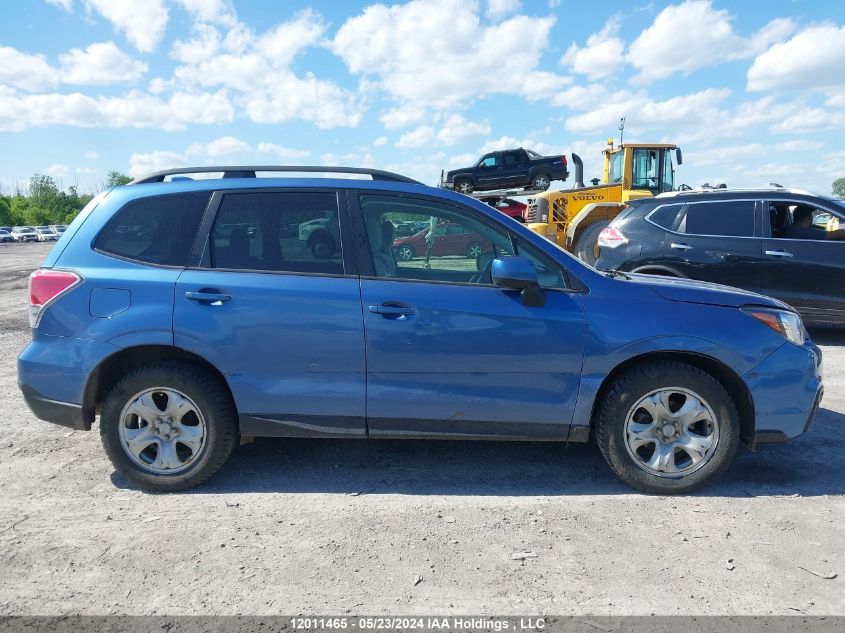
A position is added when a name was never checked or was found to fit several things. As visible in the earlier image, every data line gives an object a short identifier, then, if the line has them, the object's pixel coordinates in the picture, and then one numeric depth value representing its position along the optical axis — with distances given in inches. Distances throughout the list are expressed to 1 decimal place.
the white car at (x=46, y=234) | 2564.0
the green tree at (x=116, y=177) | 4858.8
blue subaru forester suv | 139.1
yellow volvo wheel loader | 595.2
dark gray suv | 286.7
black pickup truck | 952.3
